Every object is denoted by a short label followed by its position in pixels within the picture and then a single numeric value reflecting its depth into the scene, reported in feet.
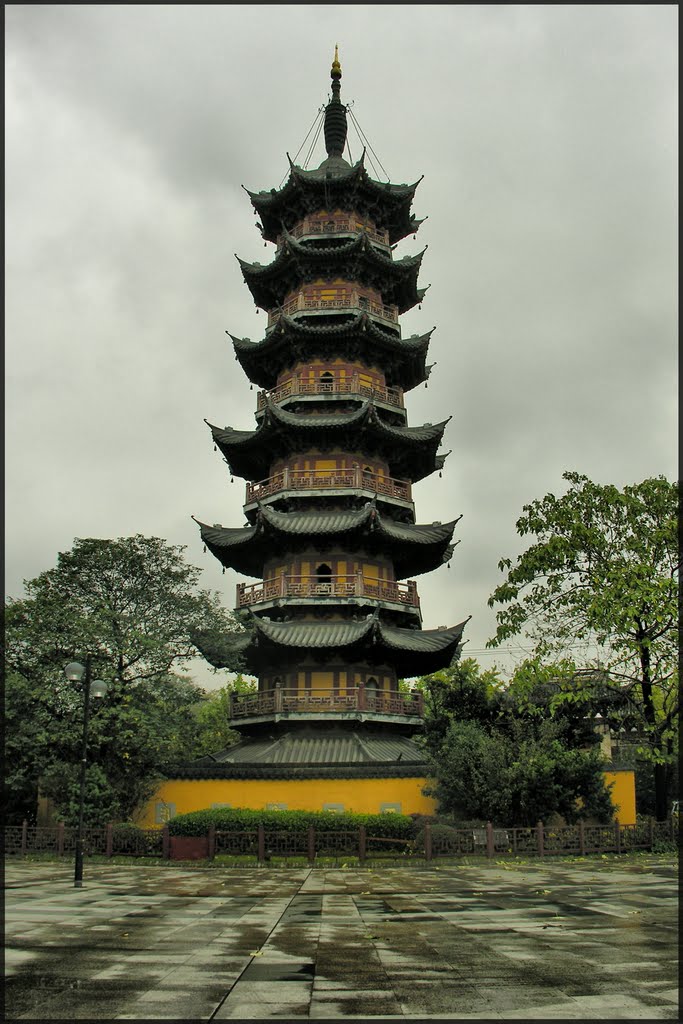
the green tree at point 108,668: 80.89
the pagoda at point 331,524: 88.38
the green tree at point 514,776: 76.43
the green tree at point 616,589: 69.97
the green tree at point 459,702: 89.81
